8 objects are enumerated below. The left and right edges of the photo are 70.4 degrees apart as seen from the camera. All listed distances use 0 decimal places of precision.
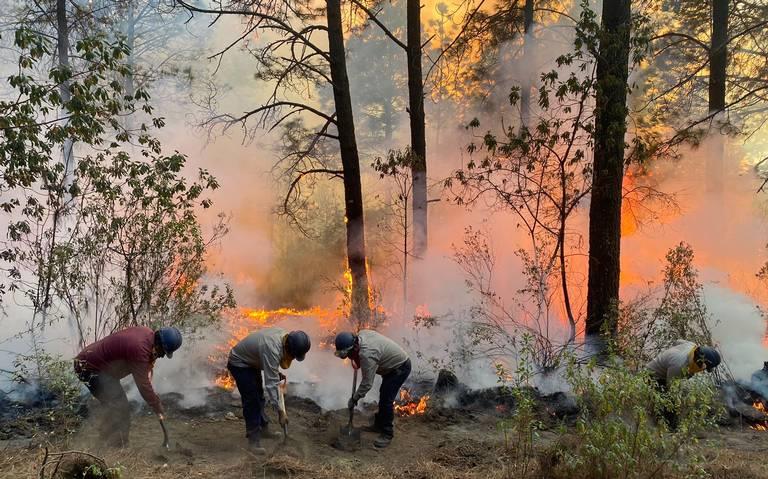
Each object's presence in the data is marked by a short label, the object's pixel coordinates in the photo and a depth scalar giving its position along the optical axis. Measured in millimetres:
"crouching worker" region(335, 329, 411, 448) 6598
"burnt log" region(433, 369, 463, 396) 8383
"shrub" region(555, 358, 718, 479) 4250
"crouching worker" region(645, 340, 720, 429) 6117
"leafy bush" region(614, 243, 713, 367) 8336
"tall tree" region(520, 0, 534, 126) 13988
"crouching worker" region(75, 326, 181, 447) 5930
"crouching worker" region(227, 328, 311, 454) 6176
